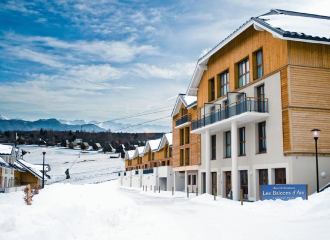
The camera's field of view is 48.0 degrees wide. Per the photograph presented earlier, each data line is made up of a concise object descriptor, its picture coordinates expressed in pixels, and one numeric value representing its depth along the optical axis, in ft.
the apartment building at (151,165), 172.22
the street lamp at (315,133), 63.60
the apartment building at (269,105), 71.41
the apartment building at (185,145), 131.03
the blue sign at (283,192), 61.16
